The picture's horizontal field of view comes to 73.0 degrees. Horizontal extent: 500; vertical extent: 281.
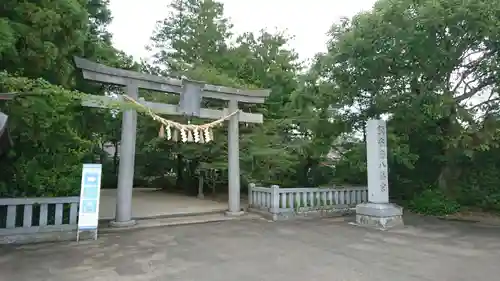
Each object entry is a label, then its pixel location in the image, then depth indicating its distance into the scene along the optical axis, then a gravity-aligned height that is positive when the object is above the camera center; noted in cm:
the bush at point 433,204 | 933 -86
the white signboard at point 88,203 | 603 -62
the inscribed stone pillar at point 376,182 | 762 -23
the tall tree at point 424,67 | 788 +277
